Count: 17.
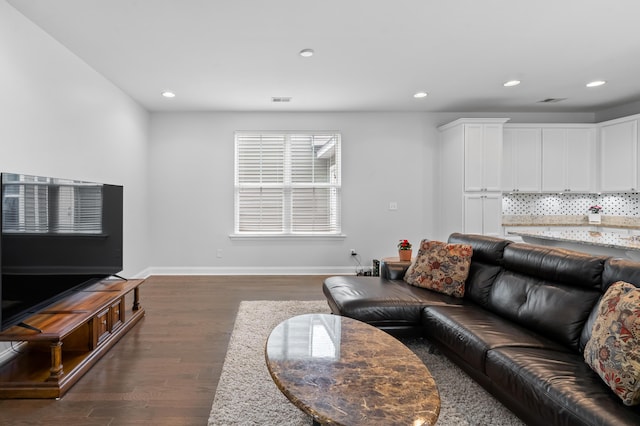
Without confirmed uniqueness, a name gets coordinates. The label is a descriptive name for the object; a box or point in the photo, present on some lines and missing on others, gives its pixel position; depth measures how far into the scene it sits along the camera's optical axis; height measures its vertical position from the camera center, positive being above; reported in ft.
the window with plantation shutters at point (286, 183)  17.04 +1.69
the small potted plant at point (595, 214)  16.49 +0.01
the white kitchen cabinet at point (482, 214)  15.52 +0.02
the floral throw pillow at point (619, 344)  4.20 -1.87
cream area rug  5.70 -3.62
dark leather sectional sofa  4.52 -2.37
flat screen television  6.40 -0.63
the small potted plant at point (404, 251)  11.68 -1.35
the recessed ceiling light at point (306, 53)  10.15 +5.21
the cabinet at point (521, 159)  16.35 +2.83
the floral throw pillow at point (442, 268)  9.16 -1.60
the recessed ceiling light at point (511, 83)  12.96 +5.40
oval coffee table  3.79 -2.33
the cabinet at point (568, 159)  16.46 +2.86
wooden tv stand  6.40 -3.12
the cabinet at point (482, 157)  15.51 +2.80
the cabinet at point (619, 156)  15.28 +2.88
